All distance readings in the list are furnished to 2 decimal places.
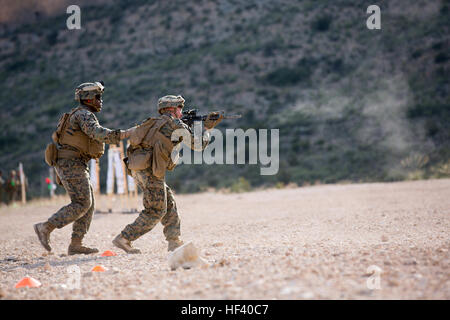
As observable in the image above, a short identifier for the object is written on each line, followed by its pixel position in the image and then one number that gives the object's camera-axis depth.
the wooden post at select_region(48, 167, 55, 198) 34.33
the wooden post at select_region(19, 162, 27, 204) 33.81
